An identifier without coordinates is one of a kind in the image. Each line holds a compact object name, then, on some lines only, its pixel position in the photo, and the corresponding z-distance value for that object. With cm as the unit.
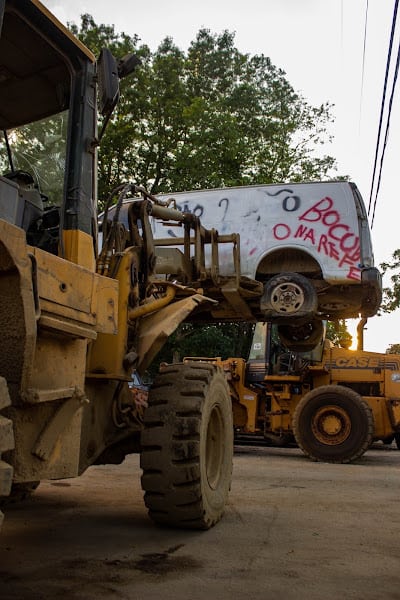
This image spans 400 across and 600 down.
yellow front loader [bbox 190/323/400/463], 1051
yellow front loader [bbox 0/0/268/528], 281
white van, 837
